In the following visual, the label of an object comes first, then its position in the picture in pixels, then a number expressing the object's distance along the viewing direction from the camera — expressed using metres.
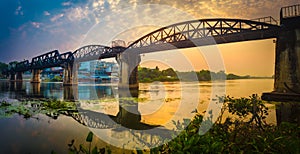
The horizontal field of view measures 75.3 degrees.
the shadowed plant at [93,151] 3.23
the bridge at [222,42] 23.80
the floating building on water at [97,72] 125.40
